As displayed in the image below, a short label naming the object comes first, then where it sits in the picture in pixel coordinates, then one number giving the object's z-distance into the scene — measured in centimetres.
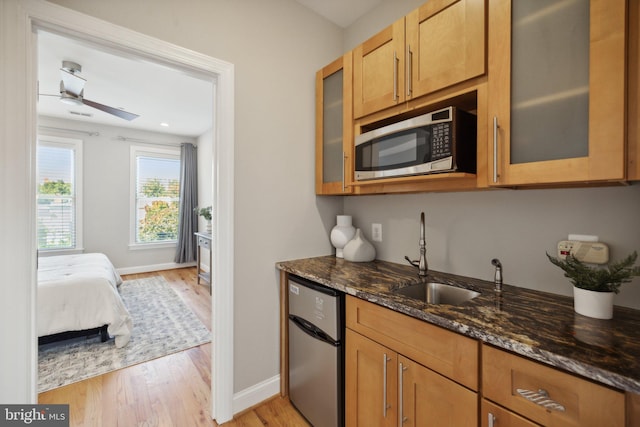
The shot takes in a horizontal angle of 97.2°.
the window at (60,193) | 455
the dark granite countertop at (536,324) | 73
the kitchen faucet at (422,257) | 163
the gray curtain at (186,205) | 568
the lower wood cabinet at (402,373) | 99
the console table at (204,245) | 417
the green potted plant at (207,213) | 488
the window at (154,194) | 535
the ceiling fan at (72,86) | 273
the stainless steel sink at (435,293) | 145
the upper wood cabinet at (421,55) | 122
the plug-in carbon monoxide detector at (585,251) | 113
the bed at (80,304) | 242
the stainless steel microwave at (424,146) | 125
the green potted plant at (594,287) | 96
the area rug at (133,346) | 222
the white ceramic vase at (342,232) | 211
